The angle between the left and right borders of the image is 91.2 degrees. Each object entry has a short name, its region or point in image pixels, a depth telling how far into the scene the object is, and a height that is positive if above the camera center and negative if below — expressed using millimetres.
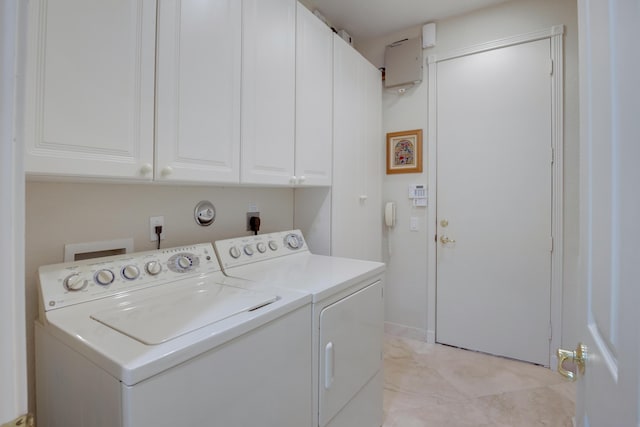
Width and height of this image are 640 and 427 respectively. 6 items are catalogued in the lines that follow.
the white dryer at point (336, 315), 1284 -458
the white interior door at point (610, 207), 438 +17
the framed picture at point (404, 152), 2771 +573
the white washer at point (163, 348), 747 -369
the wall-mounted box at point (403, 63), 2703 +1336
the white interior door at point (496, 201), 2330 +119
